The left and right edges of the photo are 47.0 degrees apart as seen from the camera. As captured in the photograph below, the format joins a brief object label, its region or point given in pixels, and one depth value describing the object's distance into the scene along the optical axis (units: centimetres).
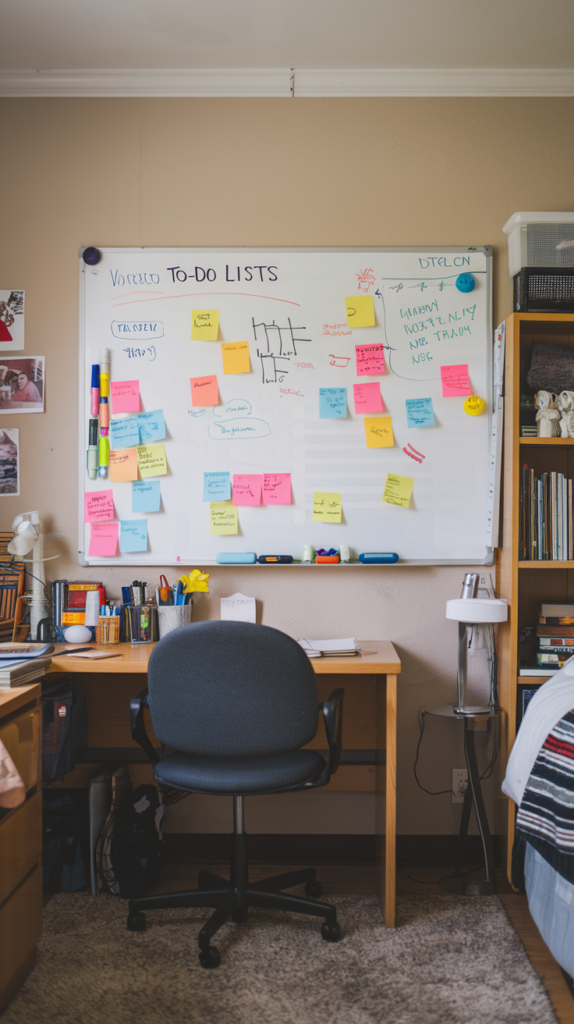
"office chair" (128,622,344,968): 159
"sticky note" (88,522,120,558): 237
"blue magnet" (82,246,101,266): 235
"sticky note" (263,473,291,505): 235
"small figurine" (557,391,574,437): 217
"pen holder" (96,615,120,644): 221
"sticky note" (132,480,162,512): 236
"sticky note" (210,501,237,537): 236
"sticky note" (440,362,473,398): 234
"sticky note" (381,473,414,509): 234
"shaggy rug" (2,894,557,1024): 155
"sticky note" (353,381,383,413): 234
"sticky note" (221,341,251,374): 235
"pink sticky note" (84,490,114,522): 237
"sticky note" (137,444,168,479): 236
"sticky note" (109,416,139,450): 236
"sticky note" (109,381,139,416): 236
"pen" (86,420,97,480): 235
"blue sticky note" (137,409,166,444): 236
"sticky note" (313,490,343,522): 235
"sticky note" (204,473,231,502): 235
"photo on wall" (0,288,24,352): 240
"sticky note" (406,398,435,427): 234
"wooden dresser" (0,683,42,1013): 151
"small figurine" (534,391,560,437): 218
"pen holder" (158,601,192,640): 221
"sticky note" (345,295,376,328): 235
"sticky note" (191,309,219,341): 236
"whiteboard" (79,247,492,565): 235
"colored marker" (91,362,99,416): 235
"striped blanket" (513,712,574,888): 150
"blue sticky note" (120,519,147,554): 237
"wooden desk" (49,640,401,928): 190
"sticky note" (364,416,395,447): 234
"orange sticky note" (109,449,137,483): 236
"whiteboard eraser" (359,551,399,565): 228
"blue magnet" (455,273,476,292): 233
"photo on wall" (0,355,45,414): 240
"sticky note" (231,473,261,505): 235
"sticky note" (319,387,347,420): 235
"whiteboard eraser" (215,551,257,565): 229
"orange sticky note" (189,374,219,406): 236
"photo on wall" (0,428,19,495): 240
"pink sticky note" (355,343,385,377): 234
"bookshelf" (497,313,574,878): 212
